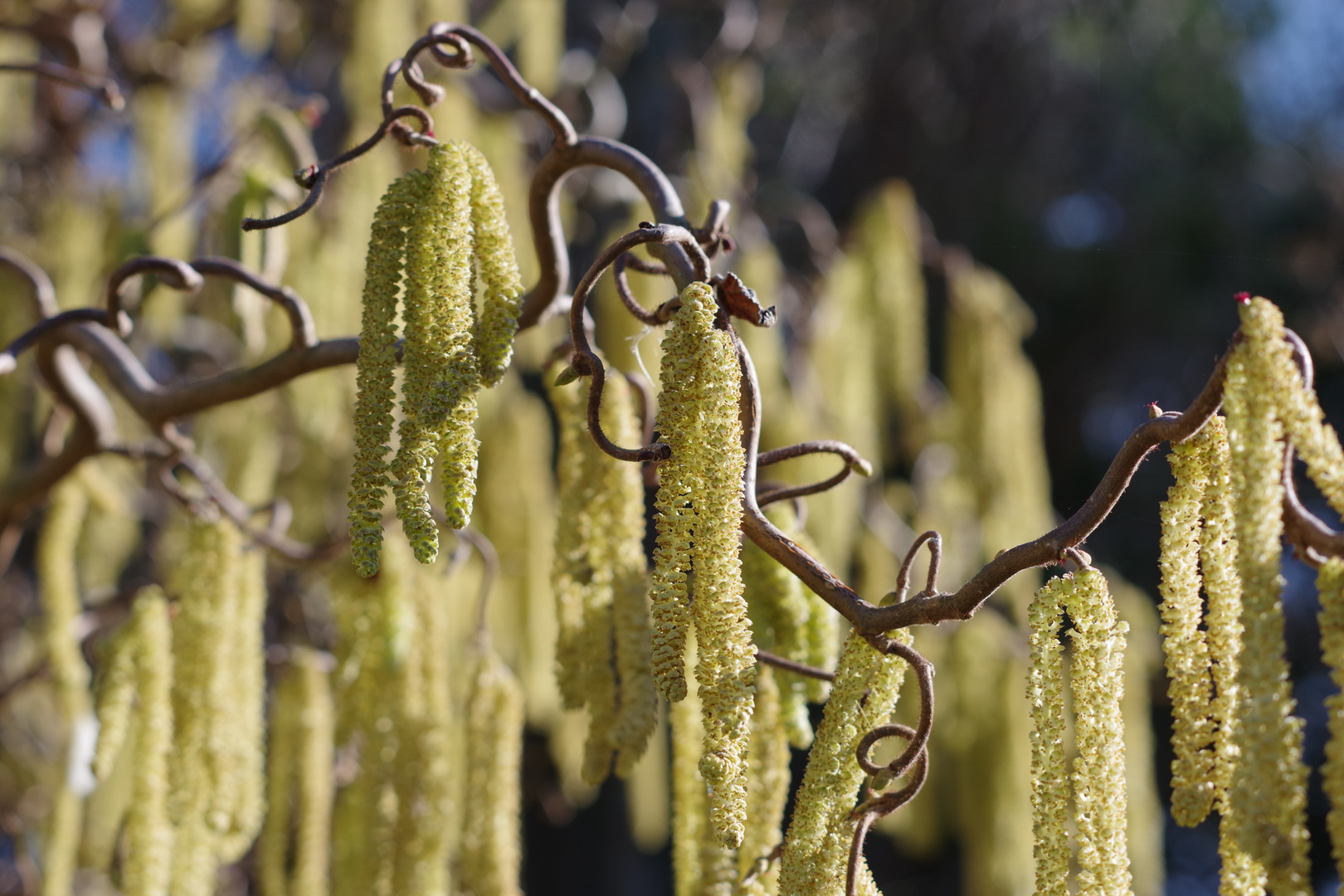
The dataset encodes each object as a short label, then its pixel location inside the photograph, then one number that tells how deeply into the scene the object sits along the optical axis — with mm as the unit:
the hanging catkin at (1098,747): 458
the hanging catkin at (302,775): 631
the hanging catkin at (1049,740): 461
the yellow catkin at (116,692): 563
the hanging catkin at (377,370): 460
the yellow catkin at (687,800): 519
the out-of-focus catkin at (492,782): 567
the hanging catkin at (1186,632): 455
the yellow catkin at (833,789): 471
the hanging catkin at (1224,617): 453
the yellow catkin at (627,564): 507
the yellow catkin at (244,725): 564
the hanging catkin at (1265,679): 435
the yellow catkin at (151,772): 558
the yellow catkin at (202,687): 560
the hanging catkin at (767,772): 507
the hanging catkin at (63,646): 647
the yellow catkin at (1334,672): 433
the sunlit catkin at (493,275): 476
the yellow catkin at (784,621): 506
